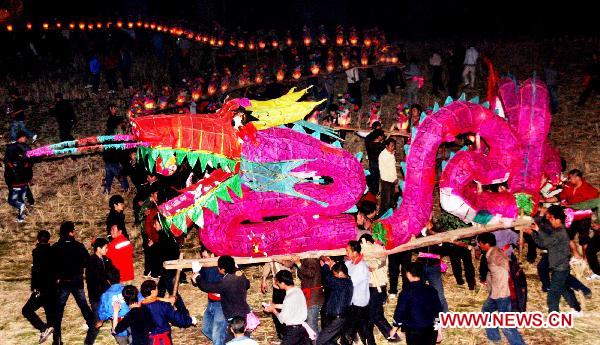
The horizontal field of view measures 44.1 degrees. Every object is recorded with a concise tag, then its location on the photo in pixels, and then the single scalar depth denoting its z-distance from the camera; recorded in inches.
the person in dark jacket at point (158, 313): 340.8
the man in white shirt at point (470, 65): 863.6
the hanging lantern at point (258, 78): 647.8
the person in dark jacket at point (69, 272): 398.6
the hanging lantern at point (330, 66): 725.9
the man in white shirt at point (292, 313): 350.3
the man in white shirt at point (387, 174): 541.3
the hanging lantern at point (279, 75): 680.4
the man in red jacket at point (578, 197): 459.8
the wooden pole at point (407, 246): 396.5
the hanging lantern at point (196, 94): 629.9
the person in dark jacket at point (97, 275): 386.0
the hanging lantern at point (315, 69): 709.9
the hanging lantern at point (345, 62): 710.5
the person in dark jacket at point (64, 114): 706.8
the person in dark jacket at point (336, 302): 363.6
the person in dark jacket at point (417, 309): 348.8
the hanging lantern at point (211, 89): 639.9
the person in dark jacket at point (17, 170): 569.3
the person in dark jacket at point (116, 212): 454.6
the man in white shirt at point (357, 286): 373.7
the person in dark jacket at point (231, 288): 361.1
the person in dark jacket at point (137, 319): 336.8
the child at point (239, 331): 309.4
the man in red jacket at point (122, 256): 405.7
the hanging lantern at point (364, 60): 712.4
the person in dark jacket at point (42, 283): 394.6
